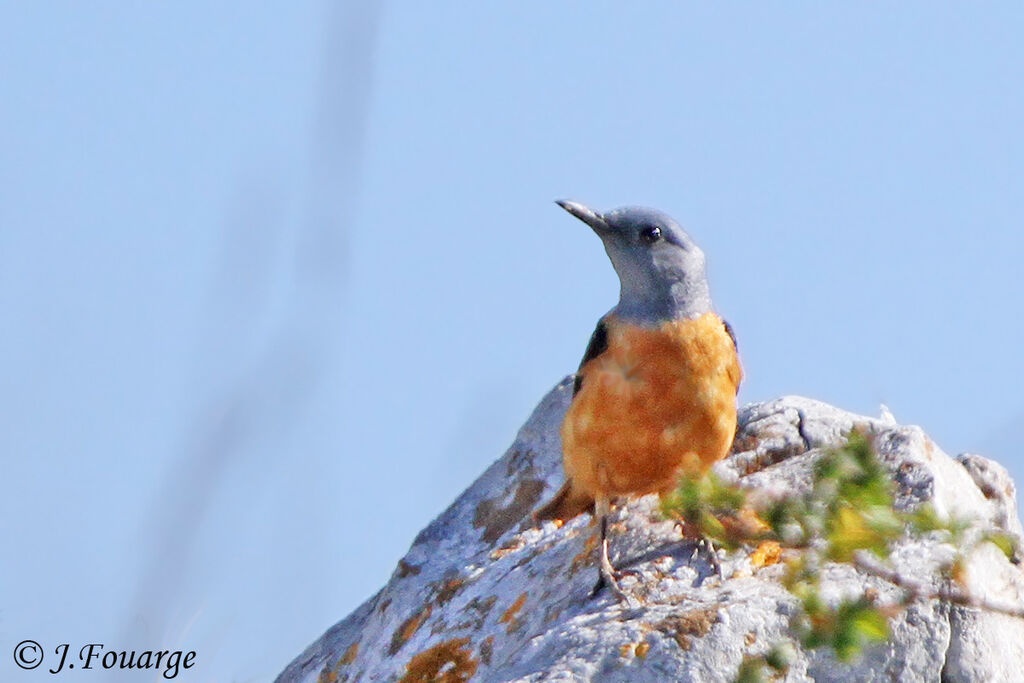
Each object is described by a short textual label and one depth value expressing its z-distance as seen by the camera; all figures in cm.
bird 1046
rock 852
